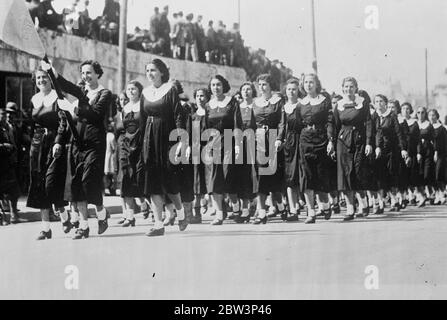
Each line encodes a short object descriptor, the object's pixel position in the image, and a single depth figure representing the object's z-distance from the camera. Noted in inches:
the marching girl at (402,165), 564.5
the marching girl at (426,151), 621.0
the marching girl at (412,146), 592.1
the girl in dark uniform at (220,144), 442.6
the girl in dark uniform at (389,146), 546.9
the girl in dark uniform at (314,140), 450.3
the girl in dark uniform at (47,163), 374.9
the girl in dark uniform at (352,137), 471.5
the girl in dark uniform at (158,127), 379.2
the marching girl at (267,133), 458.0
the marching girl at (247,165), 460.8
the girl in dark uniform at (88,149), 370.0
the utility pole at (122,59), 564.4
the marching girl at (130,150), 421.7
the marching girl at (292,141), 457.1
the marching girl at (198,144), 453.4
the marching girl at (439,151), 635.5
